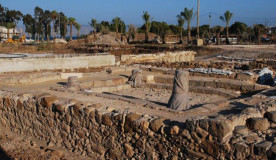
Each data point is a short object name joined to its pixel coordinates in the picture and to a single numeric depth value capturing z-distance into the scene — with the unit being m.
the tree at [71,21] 57.53
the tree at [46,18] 69.46
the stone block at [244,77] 13.26
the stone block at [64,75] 14.01
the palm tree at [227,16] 50.50
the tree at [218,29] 44.66
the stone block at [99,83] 13.50
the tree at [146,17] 49.69
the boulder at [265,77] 13.12
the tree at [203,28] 66.24
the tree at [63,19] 59.81
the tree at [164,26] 67.11
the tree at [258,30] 44.39
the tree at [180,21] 52.32
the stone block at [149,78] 14.69
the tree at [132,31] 55.47
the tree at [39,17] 69.12
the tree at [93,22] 61.31
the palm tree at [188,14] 48.99
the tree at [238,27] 61.38
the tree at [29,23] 69.69
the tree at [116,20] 56.94
